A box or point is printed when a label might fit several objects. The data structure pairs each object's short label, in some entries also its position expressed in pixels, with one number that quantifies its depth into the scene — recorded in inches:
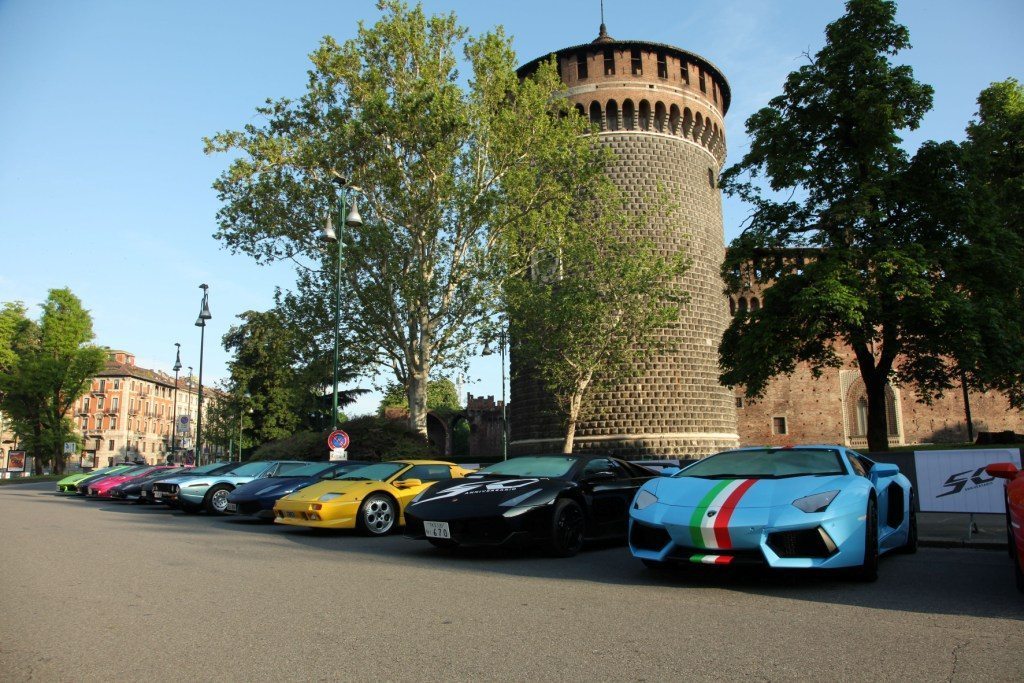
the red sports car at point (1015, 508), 217.8
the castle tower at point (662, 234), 1422.2
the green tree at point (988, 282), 721.0
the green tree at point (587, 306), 1072.8
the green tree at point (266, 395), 1929.1
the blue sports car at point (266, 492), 538.0
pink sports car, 919.4
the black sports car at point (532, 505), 321.1
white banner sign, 394.6
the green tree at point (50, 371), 1975.9
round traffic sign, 812.0
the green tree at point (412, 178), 992.2
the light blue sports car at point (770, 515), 237.9
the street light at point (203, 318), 1309.7
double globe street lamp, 831.1
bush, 996.6
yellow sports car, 428.1
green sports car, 1081.4
